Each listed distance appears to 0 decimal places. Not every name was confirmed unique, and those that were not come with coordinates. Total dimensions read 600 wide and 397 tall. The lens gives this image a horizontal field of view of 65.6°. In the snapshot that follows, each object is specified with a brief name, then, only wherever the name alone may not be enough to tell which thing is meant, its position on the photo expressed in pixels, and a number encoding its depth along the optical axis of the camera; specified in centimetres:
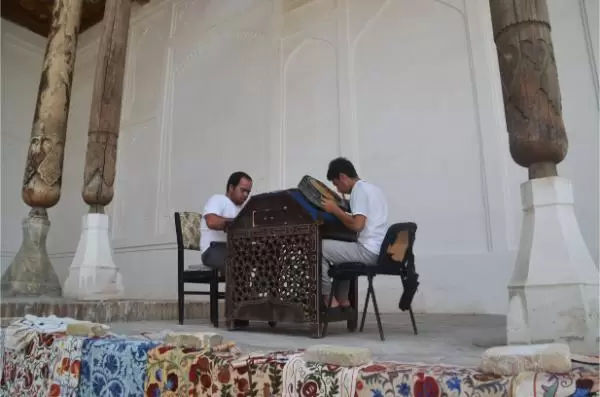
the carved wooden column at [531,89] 196
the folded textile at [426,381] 120
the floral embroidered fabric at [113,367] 185
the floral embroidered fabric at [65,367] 201
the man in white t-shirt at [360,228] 259
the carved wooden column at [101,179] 436
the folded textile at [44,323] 234
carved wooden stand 250
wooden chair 324
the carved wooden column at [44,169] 439
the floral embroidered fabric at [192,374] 160
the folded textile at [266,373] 150
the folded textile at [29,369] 213
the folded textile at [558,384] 110
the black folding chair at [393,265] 247
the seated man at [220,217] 315
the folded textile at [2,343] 242
